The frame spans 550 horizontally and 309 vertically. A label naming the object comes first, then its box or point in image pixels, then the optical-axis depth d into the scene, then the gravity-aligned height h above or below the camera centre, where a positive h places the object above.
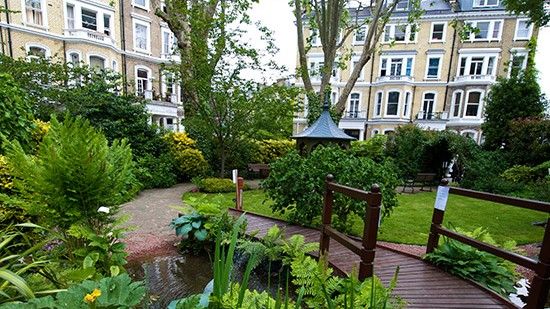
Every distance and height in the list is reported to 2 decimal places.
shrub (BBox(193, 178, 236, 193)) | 9.03 -2.23
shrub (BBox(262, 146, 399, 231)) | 4.49 -0.94
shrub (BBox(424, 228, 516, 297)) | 3.02 -1.55
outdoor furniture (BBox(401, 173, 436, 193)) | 10.30 -2.04
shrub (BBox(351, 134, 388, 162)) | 13.46 -1.10
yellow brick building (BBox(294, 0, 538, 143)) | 21.50 +5.00
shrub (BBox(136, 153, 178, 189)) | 9.02 -1.89
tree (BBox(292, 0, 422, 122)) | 9.74 +3.38
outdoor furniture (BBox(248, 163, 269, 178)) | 11.77 -2.09
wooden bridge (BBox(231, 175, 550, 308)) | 2.18 -1.62
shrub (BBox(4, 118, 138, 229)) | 2.28 -0.55
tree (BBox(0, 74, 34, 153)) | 3.46 -0.04
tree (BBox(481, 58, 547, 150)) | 11.45 +1.28
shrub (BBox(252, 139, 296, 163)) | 13.56 -1.41
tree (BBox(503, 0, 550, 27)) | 5.69 +2.69
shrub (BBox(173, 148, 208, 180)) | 10.23 -1.74
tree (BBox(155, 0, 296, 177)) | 8.40 +1.32
